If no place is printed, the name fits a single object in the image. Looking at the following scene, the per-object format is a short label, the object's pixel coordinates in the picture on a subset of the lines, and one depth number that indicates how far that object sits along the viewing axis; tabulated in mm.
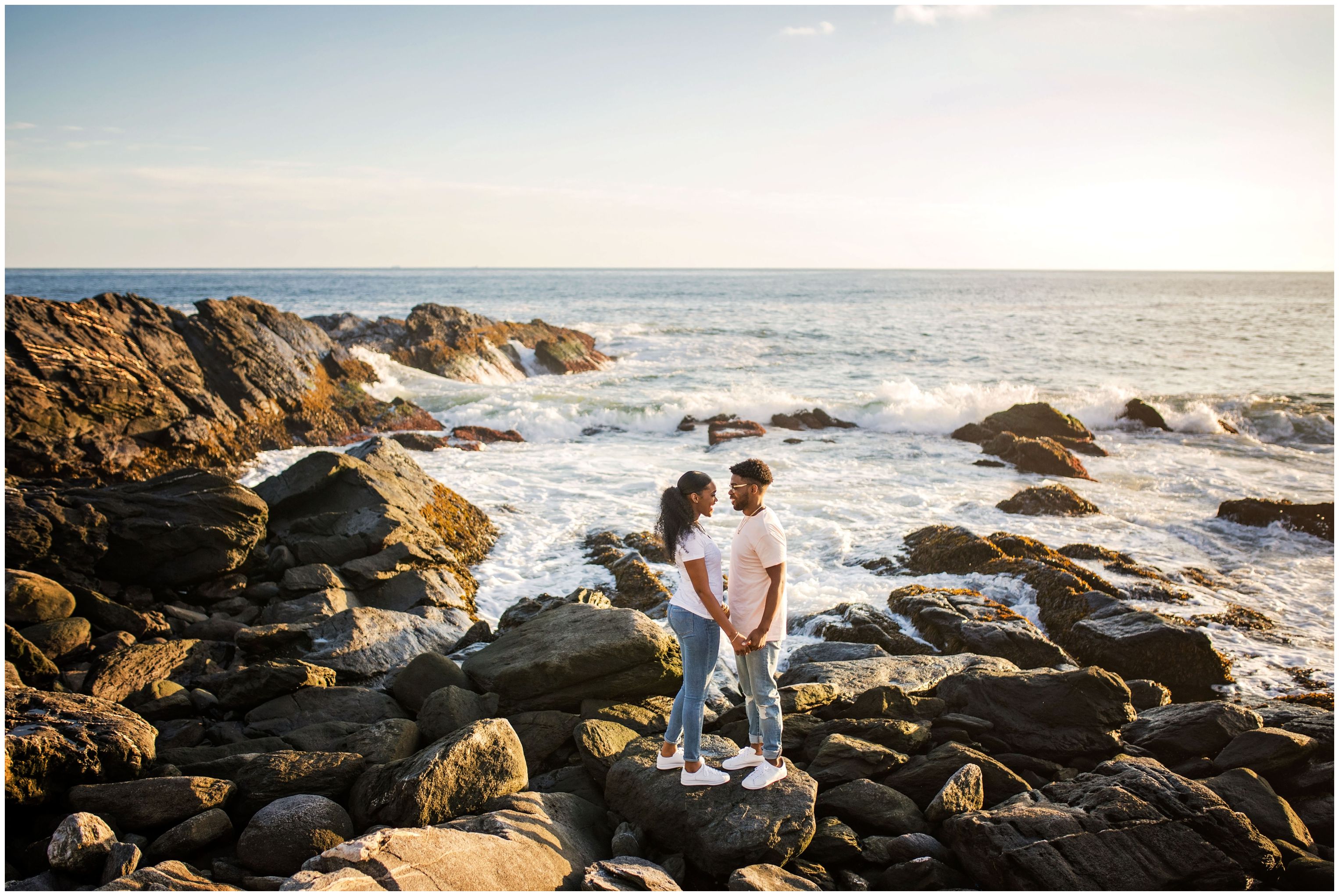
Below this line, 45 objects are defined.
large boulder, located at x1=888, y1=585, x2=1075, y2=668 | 7637
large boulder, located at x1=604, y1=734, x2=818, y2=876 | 4398
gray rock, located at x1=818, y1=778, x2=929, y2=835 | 4785
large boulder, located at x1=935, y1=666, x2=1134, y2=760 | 5797
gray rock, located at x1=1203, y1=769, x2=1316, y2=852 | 4777
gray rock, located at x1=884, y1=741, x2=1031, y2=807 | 5168
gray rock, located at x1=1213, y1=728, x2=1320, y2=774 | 5387
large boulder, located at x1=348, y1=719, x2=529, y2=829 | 4555
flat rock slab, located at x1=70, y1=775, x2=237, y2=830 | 4520
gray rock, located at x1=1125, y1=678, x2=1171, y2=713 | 6816
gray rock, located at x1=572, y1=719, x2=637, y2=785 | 5281
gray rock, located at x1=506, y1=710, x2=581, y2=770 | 5680
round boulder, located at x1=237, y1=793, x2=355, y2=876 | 4285
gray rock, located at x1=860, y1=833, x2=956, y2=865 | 4504
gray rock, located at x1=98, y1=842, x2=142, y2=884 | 4039
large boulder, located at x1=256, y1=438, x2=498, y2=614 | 9242
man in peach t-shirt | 4684
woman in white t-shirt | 4633
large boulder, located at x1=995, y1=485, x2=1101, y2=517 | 13469
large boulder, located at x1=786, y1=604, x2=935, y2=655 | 8125
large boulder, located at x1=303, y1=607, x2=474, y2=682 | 6914
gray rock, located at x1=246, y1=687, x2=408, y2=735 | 5961
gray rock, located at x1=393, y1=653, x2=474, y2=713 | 6391
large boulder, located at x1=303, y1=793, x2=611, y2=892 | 3691
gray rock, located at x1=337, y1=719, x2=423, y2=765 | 5270
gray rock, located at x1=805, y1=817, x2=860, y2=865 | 4559
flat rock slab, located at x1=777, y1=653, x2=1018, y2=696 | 6629
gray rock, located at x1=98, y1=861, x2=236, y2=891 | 3820
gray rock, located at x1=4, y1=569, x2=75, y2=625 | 6938
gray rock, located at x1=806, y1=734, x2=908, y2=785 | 5223
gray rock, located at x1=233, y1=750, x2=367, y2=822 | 4750
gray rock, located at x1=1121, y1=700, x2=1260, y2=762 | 5715
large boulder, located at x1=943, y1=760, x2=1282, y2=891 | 4242
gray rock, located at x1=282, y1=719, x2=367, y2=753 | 5465
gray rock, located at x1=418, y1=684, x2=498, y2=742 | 5770
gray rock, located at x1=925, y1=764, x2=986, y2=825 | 4766
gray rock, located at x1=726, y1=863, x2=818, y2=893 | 4059
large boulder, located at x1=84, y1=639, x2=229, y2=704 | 6141
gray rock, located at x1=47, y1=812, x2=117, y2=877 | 4113
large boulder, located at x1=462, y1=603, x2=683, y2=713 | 6145
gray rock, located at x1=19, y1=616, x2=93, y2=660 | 6633
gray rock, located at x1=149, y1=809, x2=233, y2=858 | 4285
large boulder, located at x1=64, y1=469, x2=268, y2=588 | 8289
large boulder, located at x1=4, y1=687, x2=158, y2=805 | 4637
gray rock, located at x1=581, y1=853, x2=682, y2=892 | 3963
